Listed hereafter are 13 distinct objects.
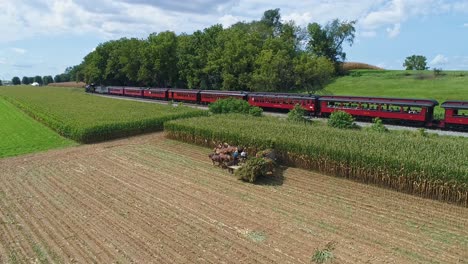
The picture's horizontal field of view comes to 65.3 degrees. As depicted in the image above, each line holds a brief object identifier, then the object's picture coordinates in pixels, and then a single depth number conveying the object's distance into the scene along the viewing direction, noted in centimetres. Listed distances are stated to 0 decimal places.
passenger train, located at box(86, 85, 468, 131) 2989
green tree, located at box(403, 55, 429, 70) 9106
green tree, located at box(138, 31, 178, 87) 7400
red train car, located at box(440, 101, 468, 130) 2895
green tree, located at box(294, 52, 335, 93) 4769
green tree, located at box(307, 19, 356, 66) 7738
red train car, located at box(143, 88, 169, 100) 6187
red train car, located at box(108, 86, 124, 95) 7634
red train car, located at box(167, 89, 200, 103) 5399
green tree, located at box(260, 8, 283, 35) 9800
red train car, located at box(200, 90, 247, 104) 4625
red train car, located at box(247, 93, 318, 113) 3853
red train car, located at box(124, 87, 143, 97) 6956
